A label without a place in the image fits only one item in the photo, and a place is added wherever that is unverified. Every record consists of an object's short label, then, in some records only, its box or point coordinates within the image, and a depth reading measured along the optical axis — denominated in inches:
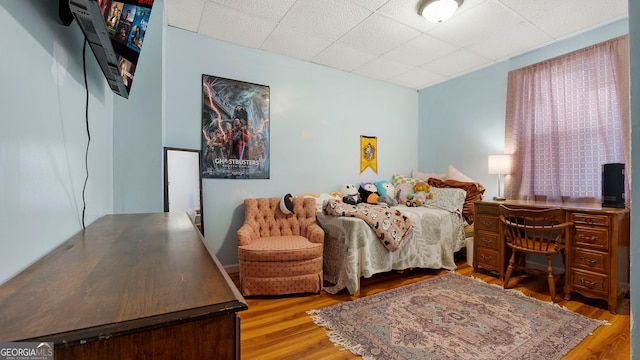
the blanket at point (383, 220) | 102.3
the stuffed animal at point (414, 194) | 138.8
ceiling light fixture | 86.1
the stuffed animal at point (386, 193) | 139.9
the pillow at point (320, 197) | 125.2
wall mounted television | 29.9
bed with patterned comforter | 97.3
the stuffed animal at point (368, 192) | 141.9
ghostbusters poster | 114.3
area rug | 64.2
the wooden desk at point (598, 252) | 82.1
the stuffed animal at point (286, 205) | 112.4
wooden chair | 89.5
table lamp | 122.4
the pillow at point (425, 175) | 157.3
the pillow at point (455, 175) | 146.9
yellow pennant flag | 154.5
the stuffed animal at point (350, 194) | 132.5
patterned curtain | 98.0
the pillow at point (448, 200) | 129.6
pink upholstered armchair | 91.9
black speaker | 89.7
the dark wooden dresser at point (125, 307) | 16.5
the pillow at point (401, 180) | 156.5
